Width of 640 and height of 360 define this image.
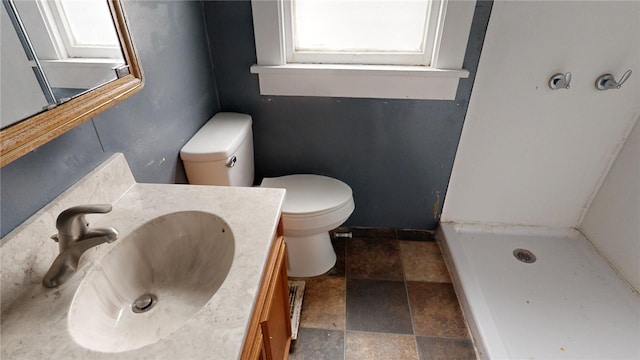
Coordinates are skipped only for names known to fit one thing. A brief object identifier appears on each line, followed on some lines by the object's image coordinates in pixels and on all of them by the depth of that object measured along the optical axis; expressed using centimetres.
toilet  132
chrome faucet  68
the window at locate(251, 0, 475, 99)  147
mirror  64
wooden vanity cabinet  75
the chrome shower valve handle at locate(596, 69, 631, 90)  144
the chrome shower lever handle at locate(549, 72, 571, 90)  147
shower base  140
